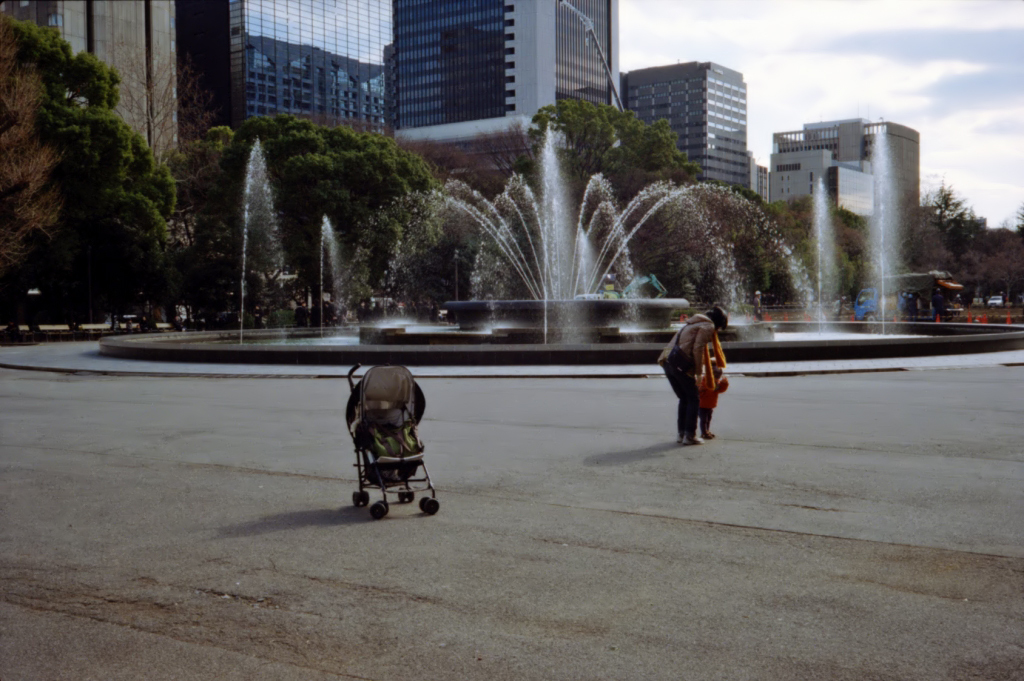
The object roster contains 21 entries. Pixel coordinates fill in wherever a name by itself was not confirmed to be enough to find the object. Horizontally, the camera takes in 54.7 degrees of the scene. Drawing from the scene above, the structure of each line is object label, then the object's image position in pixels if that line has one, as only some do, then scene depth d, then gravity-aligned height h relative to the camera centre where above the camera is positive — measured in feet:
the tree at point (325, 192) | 142.10 +18.07
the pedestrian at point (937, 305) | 132.77 +0.73
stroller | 21.85 -2.52
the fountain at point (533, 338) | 71.15 -2.20
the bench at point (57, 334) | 132.46 -2.18
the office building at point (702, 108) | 584.81 +123.39
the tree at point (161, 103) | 169.48 +38.12
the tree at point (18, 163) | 107.04 +17.21
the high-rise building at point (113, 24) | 240.53 +75.31
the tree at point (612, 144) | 186.39 +32.73
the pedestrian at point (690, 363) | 32.73 -1.70
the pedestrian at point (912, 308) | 152.25 +0.42
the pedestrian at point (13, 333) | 126.62 -1.88
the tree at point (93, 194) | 128.06 +16.92
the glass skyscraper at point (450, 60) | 477.77 +126.44
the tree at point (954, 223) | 263.08 +23.50
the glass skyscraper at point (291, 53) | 408.26 +115.39
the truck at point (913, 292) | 161.27 +3.19
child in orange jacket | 33.50 -2.97
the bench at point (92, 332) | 134.41 -1.95
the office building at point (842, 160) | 539.17 +87.69
